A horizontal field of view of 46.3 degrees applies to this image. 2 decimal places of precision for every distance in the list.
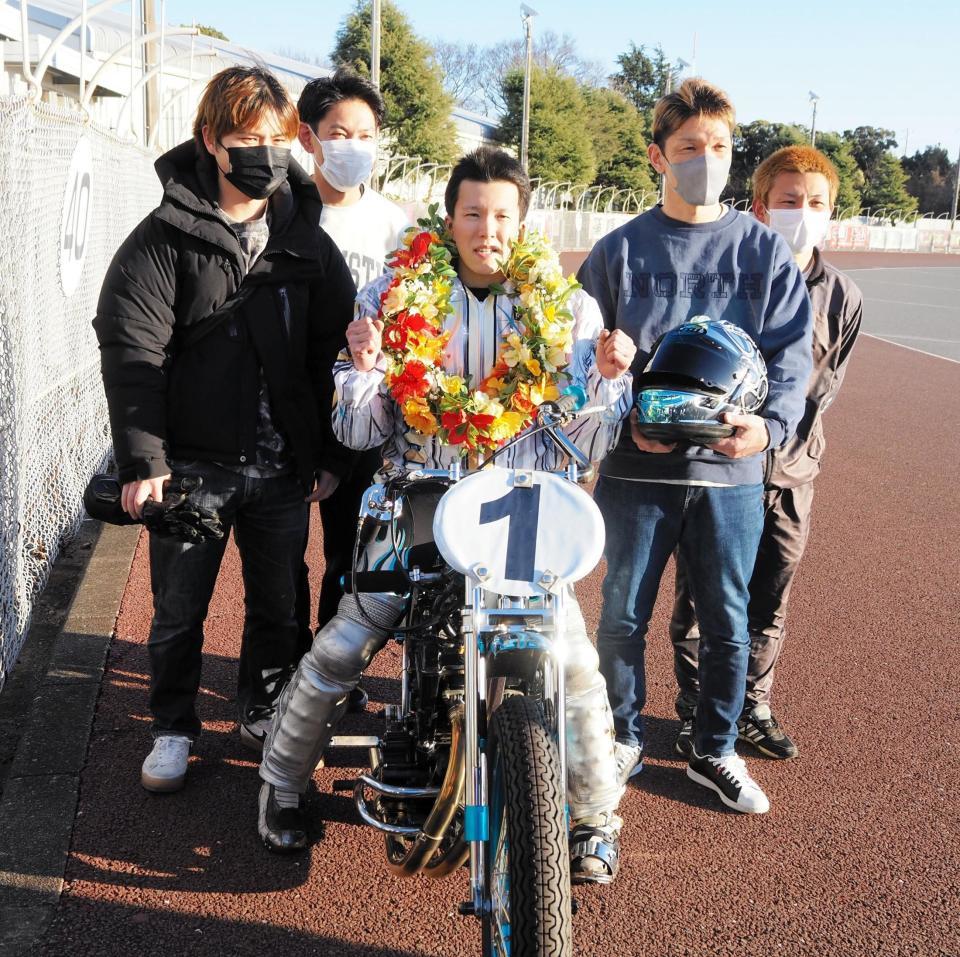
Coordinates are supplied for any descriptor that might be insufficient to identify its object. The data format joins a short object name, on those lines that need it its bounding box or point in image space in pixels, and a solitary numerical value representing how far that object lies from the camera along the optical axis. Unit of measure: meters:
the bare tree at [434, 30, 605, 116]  82.12
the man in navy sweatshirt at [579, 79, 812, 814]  3.65
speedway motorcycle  2.45
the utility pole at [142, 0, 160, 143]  16.53
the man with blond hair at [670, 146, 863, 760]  4.19
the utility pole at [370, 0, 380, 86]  25.50
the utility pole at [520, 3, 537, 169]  49.31
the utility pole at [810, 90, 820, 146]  83.38
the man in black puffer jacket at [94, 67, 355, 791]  3.48
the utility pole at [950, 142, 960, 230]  91.72
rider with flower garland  3.16
